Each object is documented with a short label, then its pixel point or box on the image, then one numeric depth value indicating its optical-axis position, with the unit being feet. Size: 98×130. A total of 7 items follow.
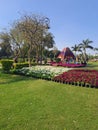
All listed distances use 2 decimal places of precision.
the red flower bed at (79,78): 17.49
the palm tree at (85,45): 107.83
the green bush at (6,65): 30.30
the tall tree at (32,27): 43.86
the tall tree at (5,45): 78.35
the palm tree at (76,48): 106.41
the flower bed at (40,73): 22.94
